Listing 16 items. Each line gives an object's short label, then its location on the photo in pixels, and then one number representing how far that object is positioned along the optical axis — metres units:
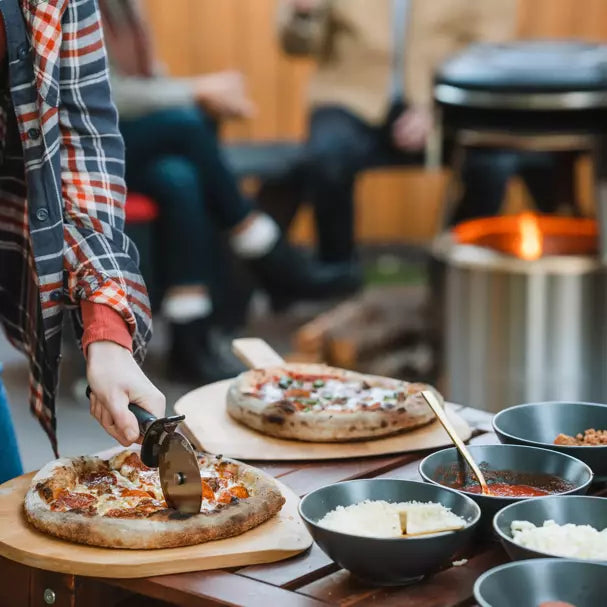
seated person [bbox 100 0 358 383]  5.65
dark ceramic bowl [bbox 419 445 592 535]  2.62
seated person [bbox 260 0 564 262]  6.51
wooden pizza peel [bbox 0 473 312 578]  2.50
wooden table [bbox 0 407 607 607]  2.45
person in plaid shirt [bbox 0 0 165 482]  2.73
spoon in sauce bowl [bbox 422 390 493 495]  2.60
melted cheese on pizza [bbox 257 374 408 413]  2.97
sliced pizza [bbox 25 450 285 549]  2.54
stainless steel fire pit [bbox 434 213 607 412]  4.54
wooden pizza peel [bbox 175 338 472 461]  2.86
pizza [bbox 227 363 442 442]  2.90
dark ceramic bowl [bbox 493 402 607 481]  2.79
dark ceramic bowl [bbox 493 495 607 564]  2.49
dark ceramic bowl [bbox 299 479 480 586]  2.42
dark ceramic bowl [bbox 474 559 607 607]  2.36
